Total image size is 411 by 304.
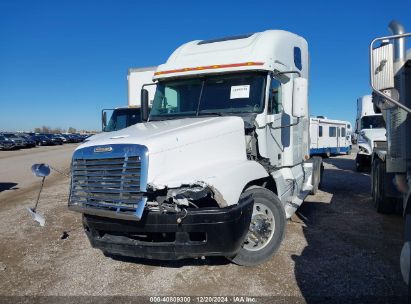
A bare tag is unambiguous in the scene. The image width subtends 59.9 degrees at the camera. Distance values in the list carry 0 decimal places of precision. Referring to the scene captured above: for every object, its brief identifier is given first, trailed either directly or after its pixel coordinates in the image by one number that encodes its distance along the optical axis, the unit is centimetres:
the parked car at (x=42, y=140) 4480
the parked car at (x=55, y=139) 4809
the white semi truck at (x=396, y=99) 325
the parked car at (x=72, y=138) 5629
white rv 2149
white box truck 1205
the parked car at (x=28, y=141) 3972
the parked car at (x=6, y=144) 3608
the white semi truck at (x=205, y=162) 384
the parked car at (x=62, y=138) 5178
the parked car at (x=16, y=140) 3728
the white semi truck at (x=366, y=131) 1397
